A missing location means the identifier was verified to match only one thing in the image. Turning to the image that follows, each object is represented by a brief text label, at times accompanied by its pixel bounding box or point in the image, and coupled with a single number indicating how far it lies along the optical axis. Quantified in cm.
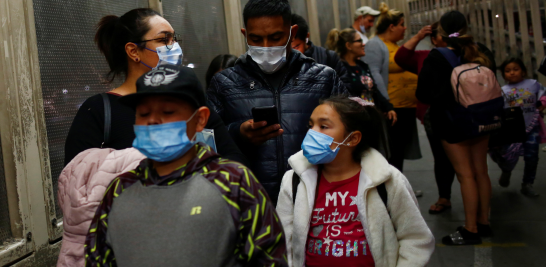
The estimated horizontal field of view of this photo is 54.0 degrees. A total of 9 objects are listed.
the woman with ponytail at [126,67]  236
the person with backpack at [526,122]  625
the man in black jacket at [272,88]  306
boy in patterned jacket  170
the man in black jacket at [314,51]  511
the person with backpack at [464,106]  451
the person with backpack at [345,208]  263
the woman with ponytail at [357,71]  560
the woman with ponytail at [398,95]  631
